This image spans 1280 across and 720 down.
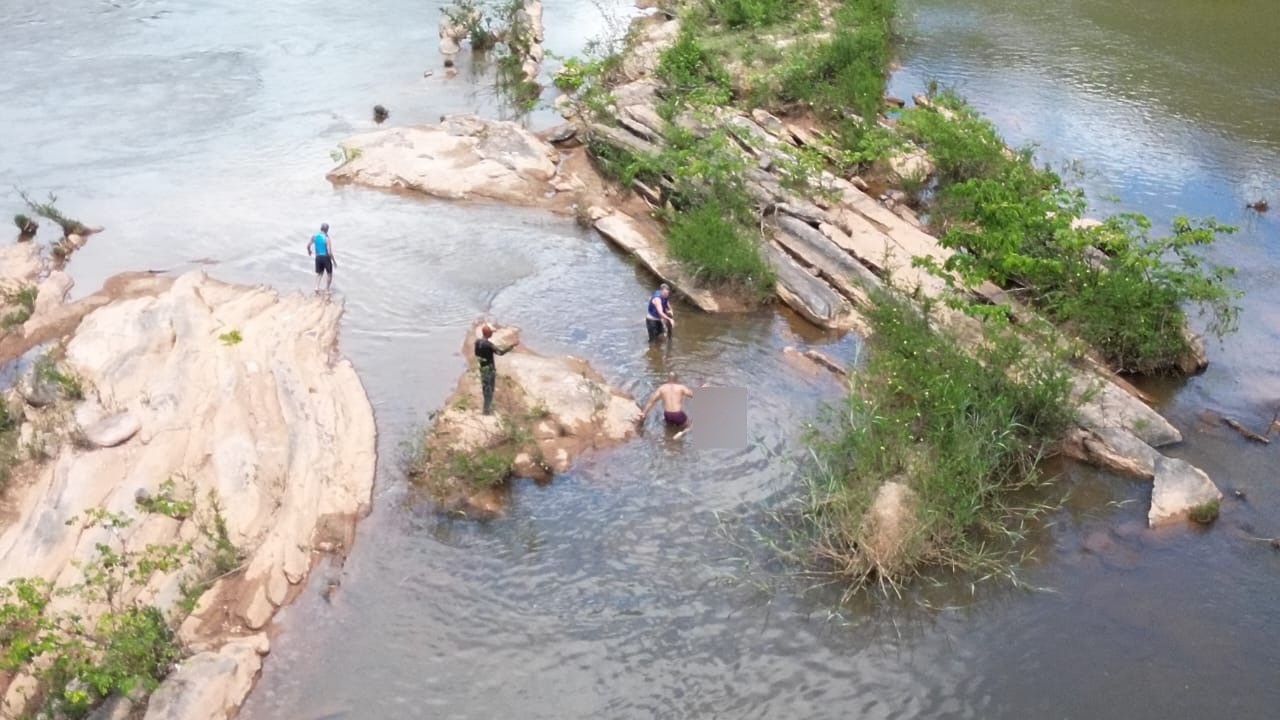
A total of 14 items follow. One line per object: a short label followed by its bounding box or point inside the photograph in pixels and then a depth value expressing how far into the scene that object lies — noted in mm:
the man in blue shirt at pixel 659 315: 16420
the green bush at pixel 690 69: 25984
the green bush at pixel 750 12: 30578
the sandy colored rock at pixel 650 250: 18266
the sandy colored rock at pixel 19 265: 19203
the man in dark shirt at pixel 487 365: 14180
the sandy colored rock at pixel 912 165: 22562
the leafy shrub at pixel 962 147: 21141
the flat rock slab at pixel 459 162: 23062
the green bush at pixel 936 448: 11914
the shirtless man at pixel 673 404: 14391
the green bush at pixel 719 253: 18156
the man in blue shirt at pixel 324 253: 17984
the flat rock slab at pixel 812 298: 17609
